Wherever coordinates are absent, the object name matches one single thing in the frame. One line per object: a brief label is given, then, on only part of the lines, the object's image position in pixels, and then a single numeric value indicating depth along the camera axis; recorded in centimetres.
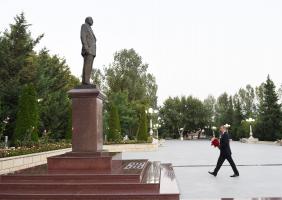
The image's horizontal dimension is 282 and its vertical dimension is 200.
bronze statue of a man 1086
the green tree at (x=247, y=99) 7931
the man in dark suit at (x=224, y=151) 1120
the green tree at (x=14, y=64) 2095
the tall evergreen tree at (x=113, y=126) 3322
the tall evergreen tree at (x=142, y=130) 3581
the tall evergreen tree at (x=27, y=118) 1716
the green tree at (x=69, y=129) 2455
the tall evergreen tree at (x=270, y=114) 4584
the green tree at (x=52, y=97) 2344
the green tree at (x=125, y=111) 4072
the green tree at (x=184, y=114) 7712
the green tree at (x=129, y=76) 4838
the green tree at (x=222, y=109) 7319
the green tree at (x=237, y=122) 6145
